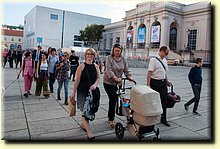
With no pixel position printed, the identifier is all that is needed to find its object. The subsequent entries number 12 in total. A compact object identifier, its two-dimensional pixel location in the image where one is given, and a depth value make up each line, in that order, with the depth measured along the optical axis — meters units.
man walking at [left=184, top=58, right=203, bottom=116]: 5.62
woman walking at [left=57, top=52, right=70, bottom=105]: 6.56
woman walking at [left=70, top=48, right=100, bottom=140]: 3.76
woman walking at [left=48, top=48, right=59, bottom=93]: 7.68
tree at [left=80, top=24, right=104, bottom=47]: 62.94
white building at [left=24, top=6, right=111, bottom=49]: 72.12
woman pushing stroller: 4.20
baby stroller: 3.34
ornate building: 41.91
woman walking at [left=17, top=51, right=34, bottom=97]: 7.03
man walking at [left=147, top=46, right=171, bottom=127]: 4.51
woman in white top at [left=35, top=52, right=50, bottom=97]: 7.07
